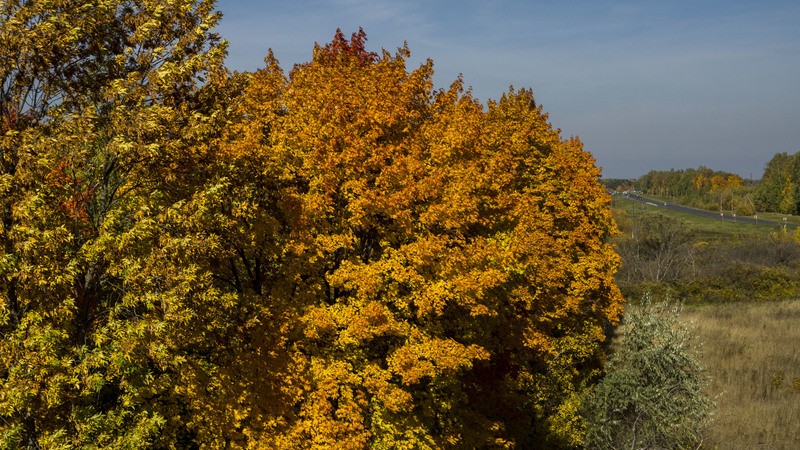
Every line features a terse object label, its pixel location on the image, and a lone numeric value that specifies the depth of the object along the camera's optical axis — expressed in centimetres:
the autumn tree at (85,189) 1322
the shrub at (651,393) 2716
